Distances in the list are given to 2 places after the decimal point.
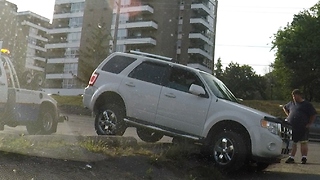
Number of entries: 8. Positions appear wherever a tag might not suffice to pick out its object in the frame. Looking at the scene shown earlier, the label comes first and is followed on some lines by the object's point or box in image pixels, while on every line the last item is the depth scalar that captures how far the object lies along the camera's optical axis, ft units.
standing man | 33.30
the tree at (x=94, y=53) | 131.85
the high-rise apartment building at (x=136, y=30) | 189.98
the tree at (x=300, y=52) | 144.15
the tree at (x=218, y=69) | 243.36
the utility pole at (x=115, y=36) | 97.79
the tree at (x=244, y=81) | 229.25
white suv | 25.49
